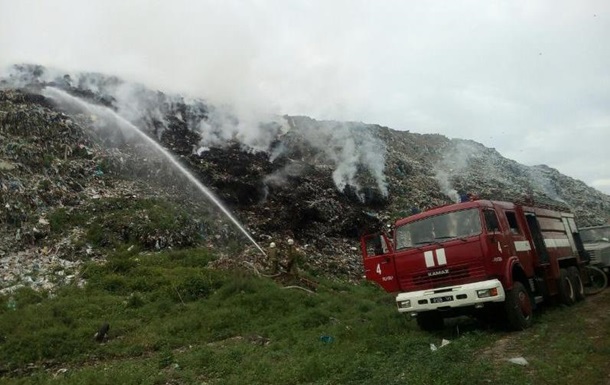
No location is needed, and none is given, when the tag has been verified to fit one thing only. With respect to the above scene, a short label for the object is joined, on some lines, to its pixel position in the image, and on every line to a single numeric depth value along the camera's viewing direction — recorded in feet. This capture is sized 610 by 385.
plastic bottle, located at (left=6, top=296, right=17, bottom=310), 37.09
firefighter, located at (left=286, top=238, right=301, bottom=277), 47.91
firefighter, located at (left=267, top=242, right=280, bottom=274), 48.67
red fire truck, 27.32
